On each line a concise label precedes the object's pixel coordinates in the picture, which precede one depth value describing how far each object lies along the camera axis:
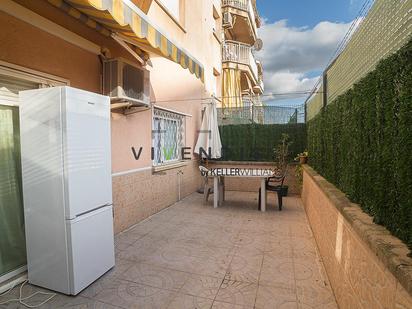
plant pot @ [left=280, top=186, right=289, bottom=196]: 9.89
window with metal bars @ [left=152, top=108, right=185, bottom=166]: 8.12
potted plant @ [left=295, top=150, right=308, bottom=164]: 9.64
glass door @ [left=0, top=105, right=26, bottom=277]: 3.83
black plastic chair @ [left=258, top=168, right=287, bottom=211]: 8.17
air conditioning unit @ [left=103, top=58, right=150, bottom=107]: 5.32
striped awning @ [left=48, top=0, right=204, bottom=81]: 3.27
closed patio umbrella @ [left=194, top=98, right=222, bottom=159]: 10.76
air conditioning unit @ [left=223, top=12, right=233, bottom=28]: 15.63
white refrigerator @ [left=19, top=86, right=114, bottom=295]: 3.50
